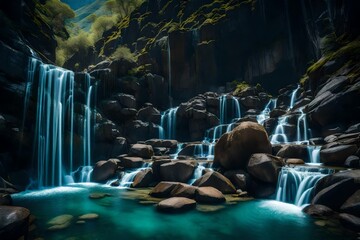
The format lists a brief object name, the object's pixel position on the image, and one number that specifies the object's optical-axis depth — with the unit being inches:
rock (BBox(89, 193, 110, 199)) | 564.4
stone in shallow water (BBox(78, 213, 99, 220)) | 414.7
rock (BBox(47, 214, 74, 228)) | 389.7
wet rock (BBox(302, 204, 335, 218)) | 379.9
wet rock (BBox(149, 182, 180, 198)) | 528.4
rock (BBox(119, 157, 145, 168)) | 781.9
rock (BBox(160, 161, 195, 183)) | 631.2
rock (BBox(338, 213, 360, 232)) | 322.3
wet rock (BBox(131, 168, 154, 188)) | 651.5
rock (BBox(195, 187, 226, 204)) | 481.1
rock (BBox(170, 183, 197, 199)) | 495.8
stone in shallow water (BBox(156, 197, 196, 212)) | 436.4
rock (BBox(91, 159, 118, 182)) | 751.1
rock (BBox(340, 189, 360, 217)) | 344.0
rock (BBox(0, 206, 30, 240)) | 284.8
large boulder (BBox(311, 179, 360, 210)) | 373.1
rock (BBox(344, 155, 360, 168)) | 492.7
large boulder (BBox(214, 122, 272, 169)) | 601.9
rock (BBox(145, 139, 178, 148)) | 1051.2
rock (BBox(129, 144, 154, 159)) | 889.9
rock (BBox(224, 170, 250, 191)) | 548.4
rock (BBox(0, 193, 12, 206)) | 418.6
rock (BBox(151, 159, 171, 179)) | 672.4
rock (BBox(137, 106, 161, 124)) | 1293.1
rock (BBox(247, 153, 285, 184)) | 518.6
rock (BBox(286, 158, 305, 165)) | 613.1
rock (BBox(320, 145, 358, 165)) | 527.4
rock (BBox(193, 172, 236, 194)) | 540.4
